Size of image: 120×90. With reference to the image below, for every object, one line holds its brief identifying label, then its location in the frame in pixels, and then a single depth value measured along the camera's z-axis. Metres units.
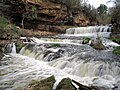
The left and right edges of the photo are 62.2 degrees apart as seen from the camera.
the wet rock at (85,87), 3.51
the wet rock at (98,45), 7.59
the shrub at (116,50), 6.69
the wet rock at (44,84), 3.44
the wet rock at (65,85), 3.31
